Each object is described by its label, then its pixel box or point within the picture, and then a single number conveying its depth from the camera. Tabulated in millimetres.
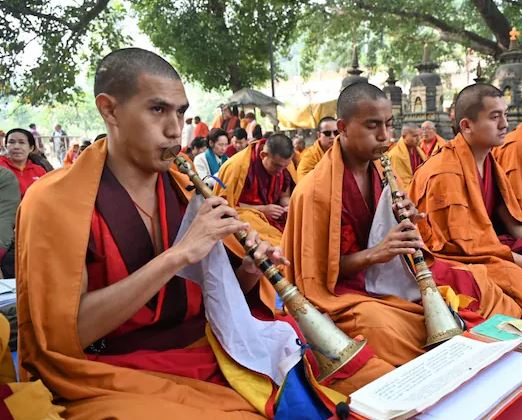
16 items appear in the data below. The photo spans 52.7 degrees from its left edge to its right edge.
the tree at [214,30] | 15993
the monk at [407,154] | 8070
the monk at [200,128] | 14656
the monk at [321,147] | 7020
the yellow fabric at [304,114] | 20641
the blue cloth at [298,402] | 1757
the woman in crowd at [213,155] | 8211
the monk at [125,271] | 1730
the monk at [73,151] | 11250
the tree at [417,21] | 16906
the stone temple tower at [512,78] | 15211
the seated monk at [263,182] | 5715
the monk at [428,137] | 9284
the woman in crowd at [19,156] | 5934
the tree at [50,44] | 11406
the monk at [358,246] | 2736
